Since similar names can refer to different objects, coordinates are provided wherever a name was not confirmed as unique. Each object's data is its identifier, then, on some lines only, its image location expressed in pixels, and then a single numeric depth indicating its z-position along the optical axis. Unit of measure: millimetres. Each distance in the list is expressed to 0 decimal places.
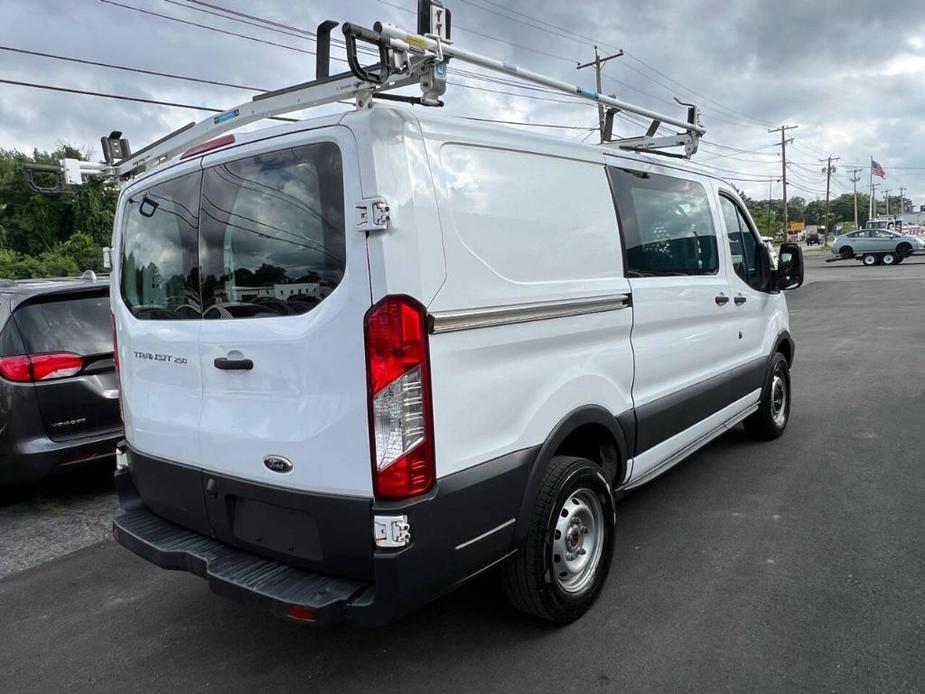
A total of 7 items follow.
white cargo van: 2254
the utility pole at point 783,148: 66250
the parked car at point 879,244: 31500
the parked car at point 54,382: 4512
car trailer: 31953
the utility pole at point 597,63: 29978
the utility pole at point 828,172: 81375
